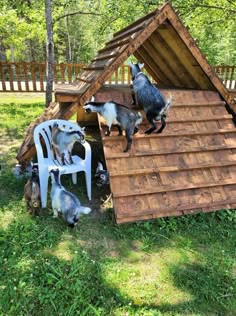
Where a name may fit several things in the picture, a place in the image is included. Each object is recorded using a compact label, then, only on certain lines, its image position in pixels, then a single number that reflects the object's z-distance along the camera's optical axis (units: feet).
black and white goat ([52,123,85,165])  12.89
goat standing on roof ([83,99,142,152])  12.32
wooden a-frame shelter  11.94
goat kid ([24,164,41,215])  11.69
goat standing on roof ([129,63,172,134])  12.63
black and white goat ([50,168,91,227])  10.79
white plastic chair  12.41
